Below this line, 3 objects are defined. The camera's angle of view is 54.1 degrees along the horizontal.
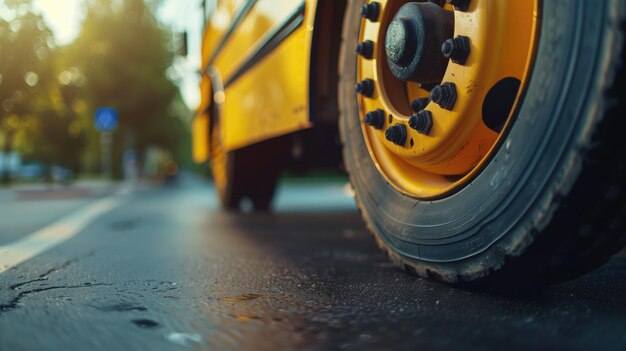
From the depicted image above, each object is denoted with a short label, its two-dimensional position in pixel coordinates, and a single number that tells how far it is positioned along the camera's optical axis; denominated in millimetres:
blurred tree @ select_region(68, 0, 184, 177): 24609
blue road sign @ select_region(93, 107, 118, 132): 18734
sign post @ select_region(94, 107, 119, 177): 18734
